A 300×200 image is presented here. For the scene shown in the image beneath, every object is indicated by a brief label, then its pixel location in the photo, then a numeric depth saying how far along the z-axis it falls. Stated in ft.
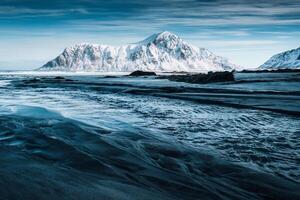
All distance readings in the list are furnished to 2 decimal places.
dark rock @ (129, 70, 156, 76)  227.90
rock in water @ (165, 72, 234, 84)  103.08
